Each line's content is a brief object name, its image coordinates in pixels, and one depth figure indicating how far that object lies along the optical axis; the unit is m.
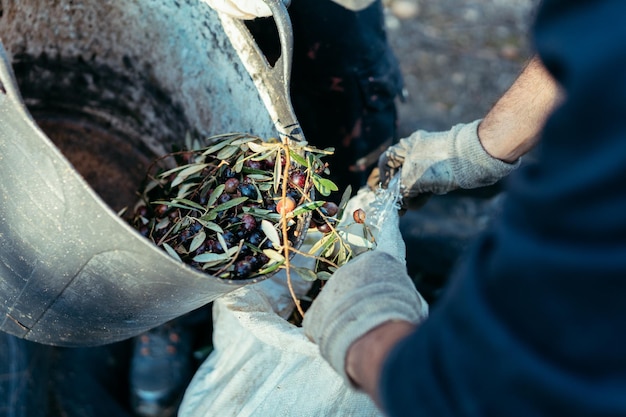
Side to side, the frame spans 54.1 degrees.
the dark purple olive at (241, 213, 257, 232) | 1.25
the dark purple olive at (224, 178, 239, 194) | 1.30
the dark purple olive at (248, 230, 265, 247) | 1.25
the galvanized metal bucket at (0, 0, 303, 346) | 1.00
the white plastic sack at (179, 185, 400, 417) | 1.30
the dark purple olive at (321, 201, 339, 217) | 1.27
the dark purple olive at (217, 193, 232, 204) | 1.30
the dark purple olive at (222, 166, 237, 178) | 1.33
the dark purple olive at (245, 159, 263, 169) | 1.32
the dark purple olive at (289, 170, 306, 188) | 1.23
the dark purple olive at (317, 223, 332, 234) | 1.26
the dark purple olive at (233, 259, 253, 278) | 1.19
